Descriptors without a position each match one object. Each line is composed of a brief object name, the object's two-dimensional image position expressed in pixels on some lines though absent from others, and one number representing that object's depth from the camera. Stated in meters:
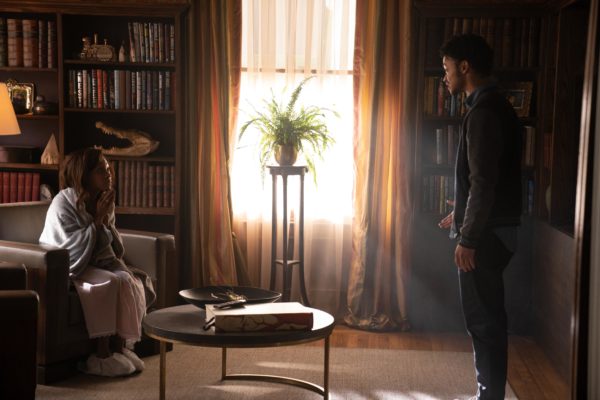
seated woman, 3.73
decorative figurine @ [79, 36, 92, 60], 4.92
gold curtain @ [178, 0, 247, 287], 4.91
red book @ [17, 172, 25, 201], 5.05
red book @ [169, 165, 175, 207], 4.95
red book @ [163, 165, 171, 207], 4.95
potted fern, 4.67
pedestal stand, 4.68
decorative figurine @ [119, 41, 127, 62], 4.91
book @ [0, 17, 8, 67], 4.92
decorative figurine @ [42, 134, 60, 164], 4.98
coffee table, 2.95
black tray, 3.33
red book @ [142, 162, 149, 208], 4.96
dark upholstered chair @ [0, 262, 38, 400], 2.65
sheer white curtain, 4.93
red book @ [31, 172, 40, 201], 5.04
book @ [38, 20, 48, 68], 4.90
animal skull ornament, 4.96
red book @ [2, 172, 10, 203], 5.04
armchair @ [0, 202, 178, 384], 3.54
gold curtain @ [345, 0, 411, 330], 4.80
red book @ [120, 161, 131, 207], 4.97
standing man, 2.98
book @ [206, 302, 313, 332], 3.00
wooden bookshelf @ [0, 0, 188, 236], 4.83
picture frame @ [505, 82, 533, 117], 4.65
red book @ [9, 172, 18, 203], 5.05
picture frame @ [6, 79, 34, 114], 5.04
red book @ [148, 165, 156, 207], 4.95
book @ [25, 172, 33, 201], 5.04
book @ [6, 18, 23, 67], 4.89
